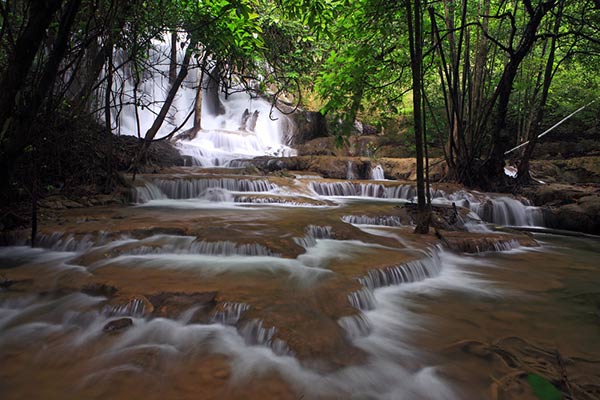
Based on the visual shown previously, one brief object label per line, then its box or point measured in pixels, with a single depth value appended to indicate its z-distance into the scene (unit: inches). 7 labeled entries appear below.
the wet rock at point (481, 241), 190.7
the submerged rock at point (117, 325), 93.7
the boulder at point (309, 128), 725.3
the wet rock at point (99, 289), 111.2
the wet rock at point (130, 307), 101.0
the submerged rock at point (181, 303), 100.3
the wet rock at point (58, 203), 234.4
